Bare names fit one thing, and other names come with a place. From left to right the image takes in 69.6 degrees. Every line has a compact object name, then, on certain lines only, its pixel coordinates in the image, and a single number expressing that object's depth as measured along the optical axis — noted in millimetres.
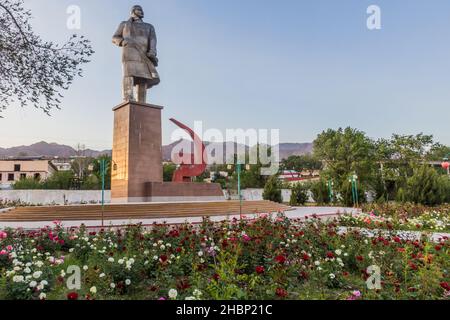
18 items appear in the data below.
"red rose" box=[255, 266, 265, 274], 3334
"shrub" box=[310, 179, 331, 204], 25797
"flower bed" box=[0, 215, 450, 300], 3422
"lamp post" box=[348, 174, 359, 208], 22547
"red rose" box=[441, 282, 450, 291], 3221
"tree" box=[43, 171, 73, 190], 43156
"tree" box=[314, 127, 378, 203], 36344
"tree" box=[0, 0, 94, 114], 6625
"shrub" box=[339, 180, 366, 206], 23062
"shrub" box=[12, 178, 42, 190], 40659
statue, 19312
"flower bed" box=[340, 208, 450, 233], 10279
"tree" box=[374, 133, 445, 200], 38281
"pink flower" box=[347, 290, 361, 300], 2972
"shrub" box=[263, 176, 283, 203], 26484
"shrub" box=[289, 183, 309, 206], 25875
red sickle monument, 21297
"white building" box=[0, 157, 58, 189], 63406
